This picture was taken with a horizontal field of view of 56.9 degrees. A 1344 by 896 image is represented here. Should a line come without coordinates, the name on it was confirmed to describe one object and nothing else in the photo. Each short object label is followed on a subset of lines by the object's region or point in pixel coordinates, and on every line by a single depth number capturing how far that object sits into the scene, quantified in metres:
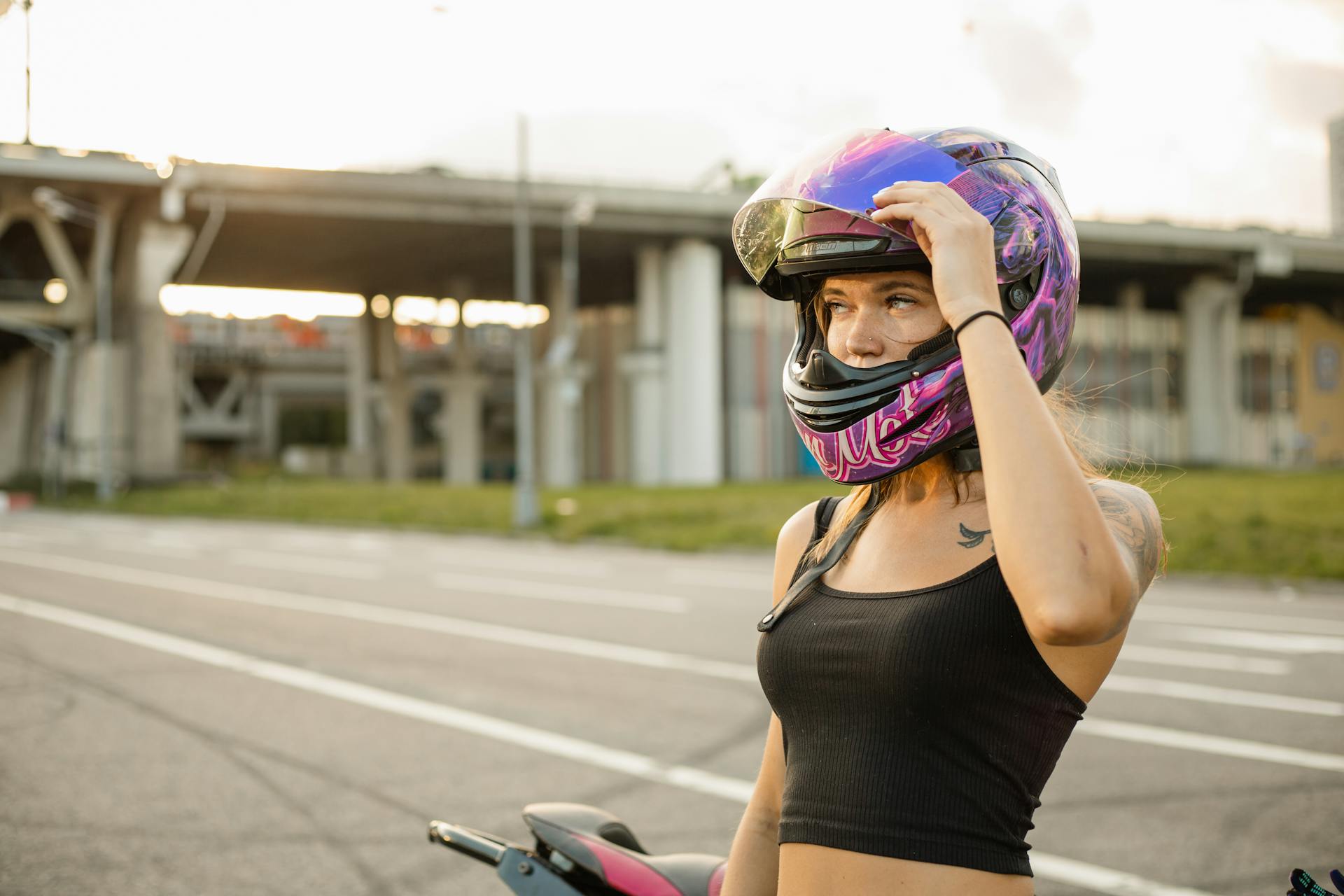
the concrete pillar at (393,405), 61.41
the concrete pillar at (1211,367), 56.41
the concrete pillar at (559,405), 49.78
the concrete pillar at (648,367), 47.38
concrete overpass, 42.03
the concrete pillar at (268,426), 103.56
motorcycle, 2.38
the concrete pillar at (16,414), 67.94
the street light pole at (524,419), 26.25
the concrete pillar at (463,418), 57.28
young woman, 1.61
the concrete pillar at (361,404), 61.62
